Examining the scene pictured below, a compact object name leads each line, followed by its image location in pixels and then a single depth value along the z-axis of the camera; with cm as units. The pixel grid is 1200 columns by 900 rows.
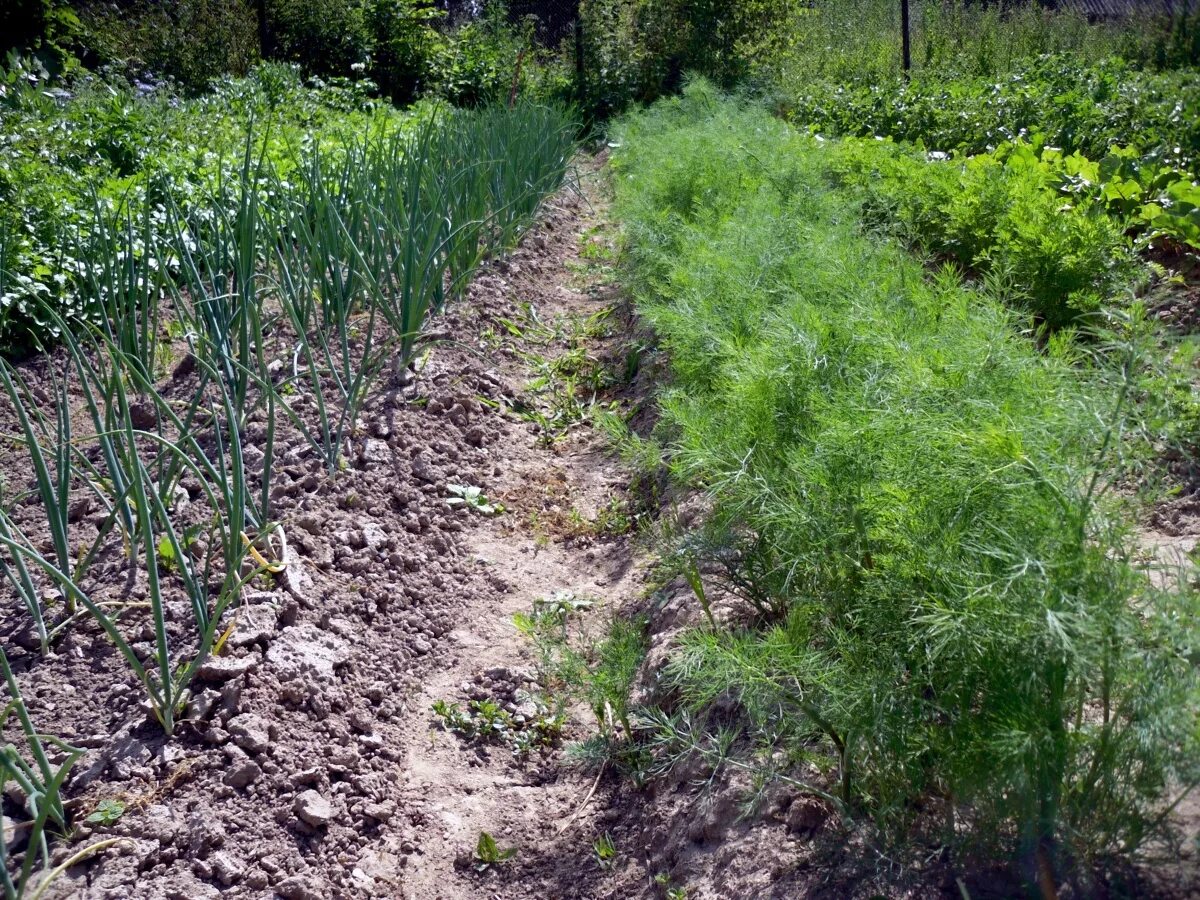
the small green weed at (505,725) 251
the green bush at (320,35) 1203
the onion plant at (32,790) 148
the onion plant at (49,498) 204
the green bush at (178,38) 1042
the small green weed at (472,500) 344
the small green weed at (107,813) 187
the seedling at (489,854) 216
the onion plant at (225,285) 278
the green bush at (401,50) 1226
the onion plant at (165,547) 195
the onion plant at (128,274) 279
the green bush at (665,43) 1181
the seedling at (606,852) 211
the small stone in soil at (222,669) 220
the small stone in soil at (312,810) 205
